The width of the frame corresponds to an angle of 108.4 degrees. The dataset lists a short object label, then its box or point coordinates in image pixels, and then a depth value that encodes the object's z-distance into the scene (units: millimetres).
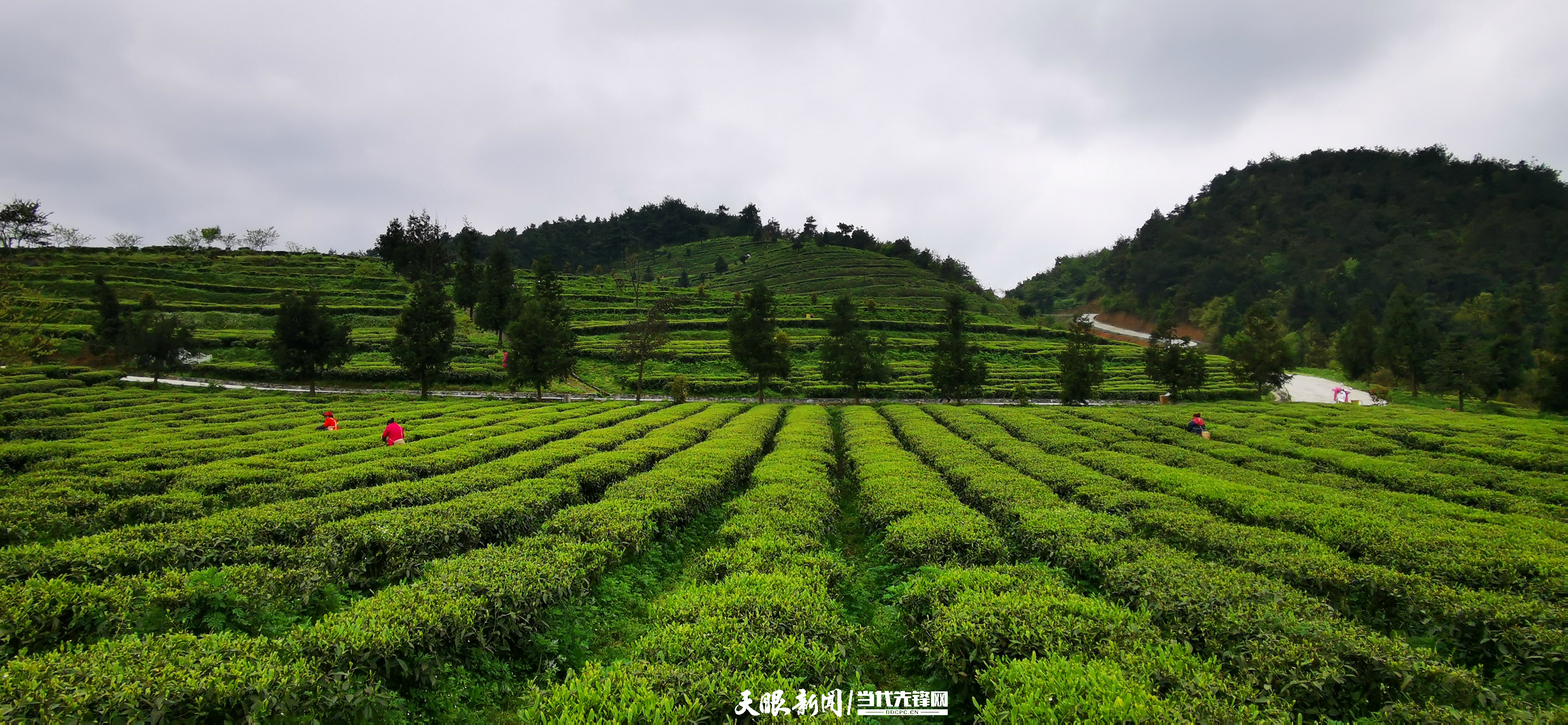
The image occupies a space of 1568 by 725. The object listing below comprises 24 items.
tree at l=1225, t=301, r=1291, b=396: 42531
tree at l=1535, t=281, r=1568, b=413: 35031
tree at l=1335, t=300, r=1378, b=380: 54062
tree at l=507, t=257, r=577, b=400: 35719
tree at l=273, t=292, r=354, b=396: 35875
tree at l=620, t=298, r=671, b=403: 39812
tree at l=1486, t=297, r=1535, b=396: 39562
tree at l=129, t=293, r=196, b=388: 37219
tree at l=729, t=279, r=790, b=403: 37375
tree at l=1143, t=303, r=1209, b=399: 39531
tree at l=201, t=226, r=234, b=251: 98875
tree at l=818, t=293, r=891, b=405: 38125
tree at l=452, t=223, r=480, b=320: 58562
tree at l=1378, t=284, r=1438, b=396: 44906
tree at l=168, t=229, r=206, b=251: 95688
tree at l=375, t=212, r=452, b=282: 66688
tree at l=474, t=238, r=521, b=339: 50812
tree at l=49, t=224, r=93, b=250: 81188
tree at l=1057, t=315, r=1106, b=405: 36781
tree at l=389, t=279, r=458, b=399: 36344
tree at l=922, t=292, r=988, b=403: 37625
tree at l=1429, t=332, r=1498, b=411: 37469
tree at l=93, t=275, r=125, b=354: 42281
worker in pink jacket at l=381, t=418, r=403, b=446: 16422
